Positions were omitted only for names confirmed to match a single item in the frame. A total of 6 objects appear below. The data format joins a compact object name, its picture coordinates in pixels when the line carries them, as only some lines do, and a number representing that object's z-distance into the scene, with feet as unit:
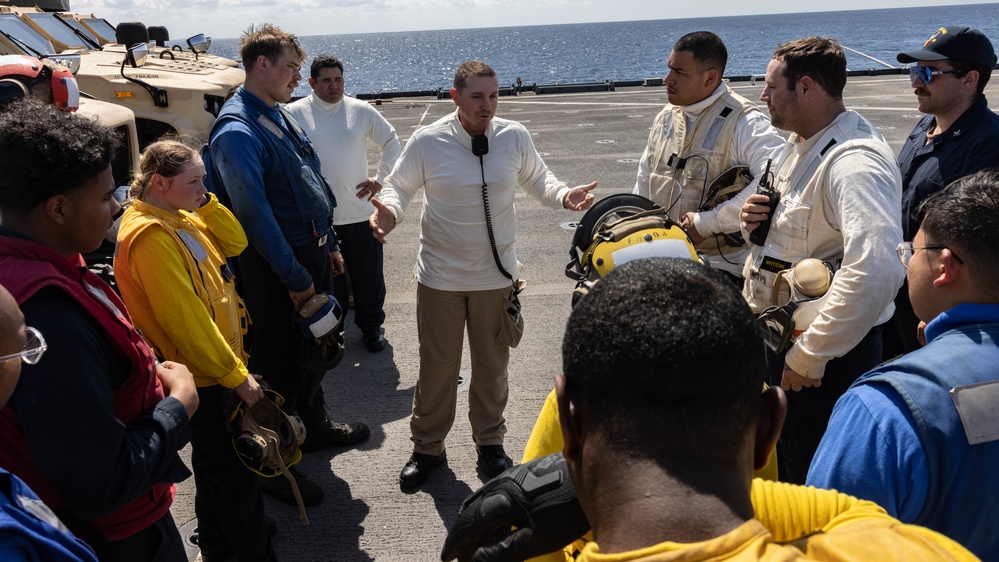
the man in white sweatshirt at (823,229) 9.26
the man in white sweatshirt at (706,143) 12.99
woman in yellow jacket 9.86
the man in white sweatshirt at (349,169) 19.70
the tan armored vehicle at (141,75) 27.37
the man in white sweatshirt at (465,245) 13.80
